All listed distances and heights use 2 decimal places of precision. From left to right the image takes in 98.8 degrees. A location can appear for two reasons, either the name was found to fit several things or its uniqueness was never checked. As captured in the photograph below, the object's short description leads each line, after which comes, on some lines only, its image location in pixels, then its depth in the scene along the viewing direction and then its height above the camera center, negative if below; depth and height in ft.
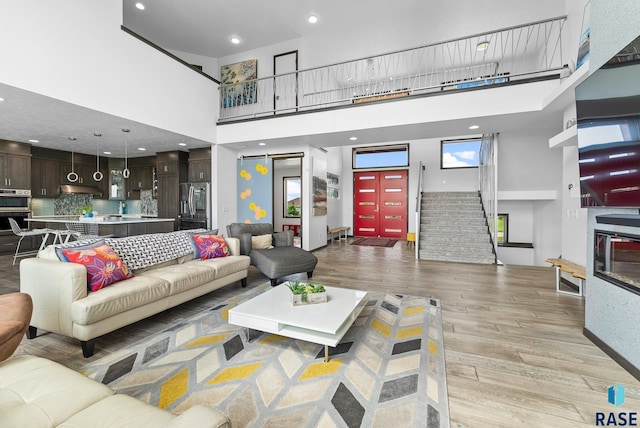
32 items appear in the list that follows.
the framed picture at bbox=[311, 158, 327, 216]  22.58 +2.16
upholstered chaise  12.67 -2.11
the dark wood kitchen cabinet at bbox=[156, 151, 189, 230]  23.52 +2.68
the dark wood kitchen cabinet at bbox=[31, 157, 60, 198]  22.08 +2.65
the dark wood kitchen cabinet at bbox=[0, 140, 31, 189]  20.10 +3.33
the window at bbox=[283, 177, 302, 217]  32.32 +1.67
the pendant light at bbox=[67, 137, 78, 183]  22.34 +2.79
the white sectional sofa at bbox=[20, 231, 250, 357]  7.03 -2.34
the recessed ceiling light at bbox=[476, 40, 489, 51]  21.39 +13.38
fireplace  6.64 -1.20
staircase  18.85 -1.34
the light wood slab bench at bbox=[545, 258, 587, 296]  10.49 -2.27
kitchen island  18.12 -1.08
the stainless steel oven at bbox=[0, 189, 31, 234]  19.88 +0.16
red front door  30.71 +0.97
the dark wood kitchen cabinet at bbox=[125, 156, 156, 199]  26.87 +3.54
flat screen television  5.95 +1.97
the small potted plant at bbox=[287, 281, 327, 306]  7.77 -2.39
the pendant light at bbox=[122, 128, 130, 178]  17.30 +5.05
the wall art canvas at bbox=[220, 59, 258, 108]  22.94 +10.41
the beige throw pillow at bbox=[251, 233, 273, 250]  14.77 -1.70
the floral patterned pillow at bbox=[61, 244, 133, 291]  7.75 -1.60
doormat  26.40 -3.08
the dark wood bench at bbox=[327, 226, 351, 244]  27.22 -1.99
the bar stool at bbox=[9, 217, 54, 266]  17.22 -1.42
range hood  23.56 +1.78
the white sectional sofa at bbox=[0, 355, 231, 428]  2.90 -2.31
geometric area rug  5.08 -3.68
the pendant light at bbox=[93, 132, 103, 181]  24.27 +4.56
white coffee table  6.50 -2.69
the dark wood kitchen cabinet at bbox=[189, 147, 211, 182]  22.16 +3.75
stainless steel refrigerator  22.06 +0.44
